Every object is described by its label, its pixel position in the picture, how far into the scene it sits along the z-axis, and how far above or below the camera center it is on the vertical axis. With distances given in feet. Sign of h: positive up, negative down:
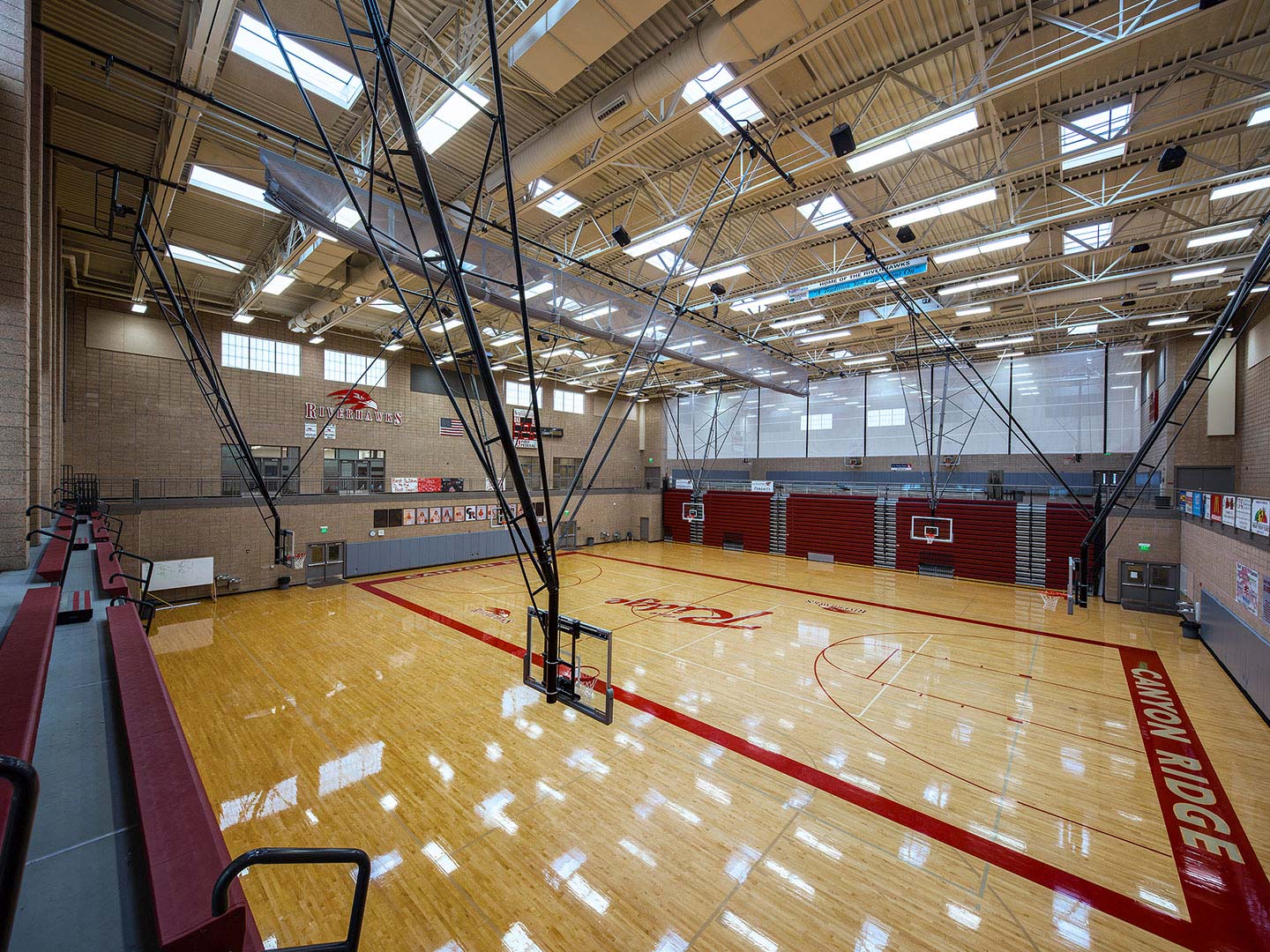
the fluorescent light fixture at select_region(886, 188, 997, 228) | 26.51 +14.23
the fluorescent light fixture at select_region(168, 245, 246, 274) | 37.73 +15.77
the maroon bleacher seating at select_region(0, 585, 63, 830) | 6.30 -3.37
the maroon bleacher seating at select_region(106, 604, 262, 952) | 4.76 -4.16
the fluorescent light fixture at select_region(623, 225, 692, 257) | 30.04 +13.85
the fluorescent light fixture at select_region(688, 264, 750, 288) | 37.35 +14.89
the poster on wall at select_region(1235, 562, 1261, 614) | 27.20 -6.36
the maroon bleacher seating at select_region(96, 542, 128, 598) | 16.25 -3.78
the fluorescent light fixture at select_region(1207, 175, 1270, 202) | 25.20 +14.24
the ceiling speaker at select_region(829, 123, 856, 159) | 21.42 +13.96
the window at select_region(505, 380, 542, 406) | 76.54 +11.26
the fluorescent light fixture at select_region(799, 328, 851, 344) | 50.62 +13.65
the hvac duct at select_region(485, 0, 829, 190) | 15.81 +14.60
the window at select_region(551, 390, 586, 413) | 83.69 +11.25
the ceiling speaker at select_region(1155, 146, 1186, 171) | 23.17 +14.33
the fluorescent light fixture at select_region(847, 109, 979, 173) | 21.42 +14.45
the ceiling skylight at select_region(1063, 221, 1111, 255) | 33.81 +16.00
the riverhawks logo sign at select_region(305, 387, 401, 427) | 57.98 +6.86
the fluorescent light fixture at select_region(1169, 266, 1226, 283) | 35.50 +13.91
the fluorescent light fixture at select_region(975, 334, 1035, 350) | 54.06 +13.80
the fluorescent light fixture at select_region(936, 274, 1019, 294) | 37.73 +14.13
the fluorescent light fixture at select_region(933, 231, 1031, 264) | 31.71 +14.20
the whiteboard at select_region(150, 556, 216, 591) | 44.39 -9.45
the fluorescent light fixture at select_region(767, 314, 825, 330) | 46.29 +13.81
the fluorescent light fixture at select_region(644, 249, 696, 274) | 38.60 +15.98
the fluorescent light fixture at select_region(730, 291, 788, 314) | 41.78 +14.09
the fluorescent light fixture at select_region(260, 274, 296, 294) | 37.55 +13.82
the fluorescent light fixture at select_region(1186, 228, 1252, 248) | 29.94 +14.17
